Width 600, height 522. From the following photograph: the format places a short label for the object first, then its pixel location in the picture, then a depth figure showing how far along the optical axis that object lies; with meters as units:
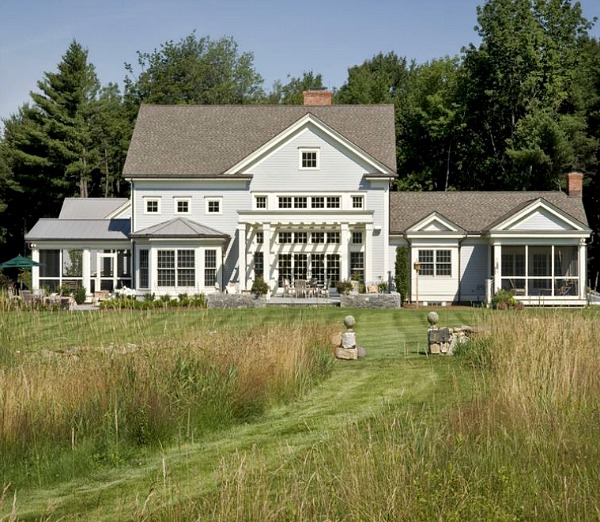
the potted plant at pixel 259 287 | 32.59
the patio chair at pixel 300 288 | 34.78
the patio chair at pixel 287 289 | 35.35
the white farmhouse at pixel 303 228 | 35.09
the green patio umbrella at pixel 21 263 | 36.66
